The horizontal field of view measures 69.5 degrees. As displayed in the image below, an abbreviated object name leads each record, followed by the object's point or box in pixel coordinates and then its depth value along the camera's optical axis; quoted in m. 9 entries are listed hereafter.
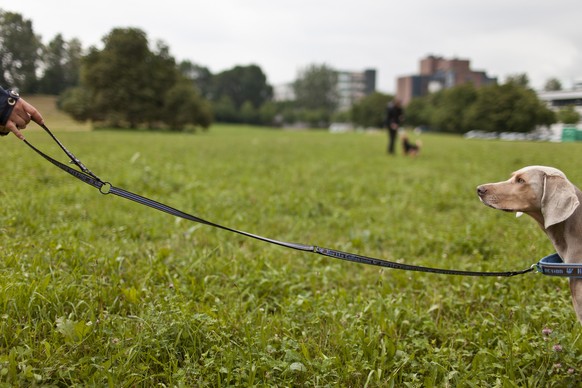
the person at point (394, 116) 16.66
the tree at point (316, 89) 107.44
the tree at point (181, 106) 40.75
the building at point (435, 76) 107.82
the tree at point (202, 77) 108.44
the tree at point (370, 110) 87.75
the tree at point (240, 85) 107.49
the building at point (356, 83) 169.64
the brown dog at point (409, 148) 16.92
